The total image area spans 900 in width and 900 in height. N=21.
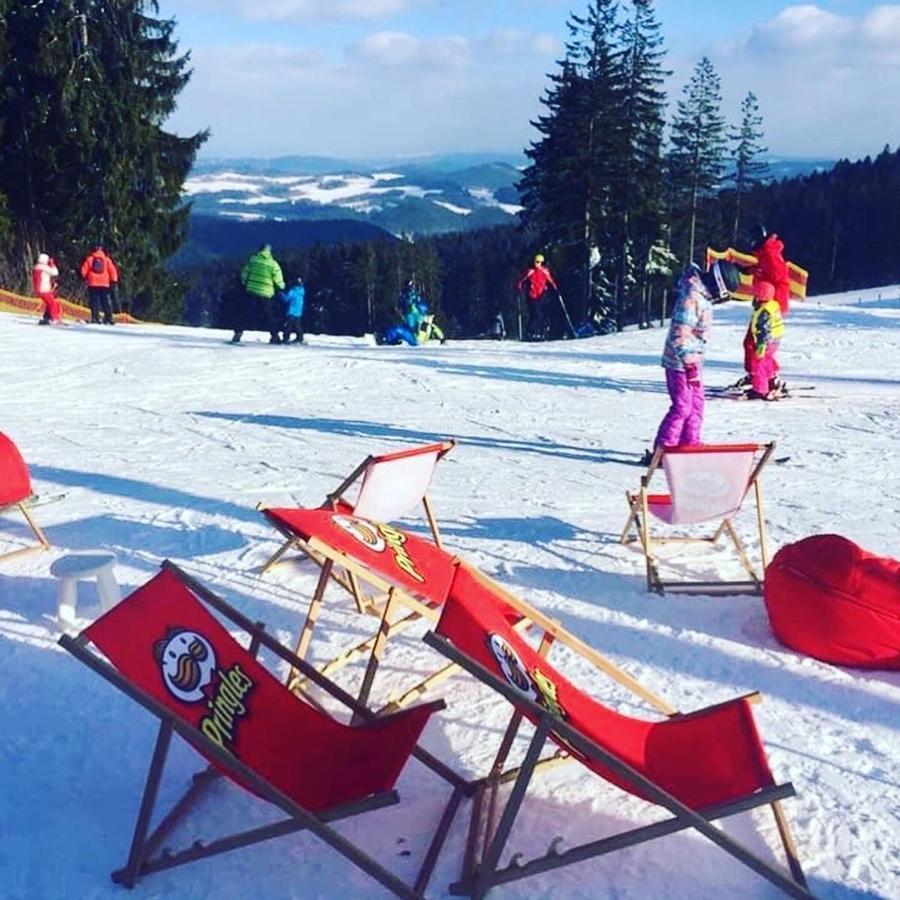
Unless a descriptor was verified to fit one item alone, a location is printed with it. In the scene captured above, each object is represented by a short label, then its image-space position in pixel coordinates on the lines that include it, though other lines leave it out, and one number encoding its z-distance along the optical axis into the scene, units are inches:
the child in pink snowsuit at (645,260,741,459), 280.7
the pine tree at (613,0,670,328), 1336.1
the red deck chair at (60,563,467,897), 108.9
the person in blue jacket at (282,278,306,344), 630.5
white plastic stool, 177.8
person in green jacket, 608.7
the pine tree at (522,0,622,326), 1280.8
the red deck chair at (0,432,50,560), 211.6
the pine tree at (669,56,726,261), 1635.1
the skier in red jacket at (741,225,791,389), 408.5
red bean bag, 167.8
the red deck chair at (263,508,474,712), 144.9
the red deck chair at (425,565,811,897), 105.2
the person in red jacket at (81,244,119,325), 679.1
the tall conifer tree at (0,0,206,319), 995.9
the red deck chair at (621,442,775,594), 197.5
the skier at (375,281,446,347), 703.1
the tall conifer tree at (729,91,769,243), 1849.2
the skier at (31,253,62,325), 690.2
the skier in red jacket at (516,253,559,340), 744.3
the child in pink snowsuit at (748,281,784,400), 399.9
